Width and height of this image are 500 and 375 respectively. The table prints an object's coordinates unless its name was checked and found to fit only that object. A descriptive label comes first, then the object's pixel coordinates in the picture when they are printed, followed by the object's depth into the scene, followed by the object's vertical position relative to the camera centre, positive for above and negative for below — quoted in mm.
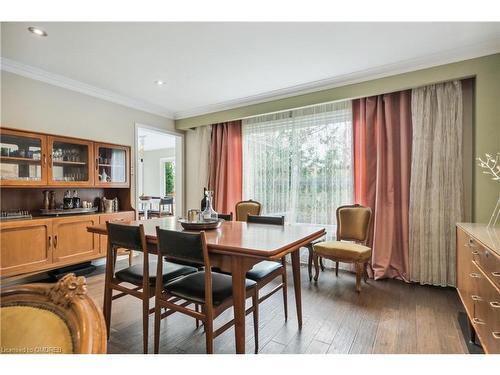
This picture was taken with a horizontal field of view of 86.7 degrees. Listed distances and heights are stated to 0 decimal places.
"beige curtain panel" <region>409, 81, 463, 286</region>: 2766 +13
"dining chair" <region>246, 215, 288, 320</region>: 1902 -665
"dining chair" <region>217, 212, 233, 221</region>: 2834 -351
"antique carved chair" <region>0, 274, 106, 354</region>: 665 -365
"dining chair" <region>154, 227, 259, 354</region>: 1492 -653
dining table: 1423 -358
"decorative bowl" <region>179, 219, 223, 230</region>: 2045 -314
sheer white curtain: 3488 +316
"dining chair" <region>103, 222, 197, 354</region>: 1788 -655
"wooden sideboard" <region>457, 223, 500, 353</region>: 1412 -620
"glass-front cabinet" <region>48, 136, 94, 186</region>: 2980 +278
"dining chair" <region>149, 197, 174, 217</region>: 6527 -587
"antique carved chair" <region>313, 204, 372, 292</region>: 2801 -688
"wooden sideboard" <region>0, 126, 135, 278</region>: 2593 -61
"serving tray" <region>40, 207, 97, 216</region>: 2941 -305
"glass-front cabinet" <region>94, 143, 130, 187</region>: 3432 +272
